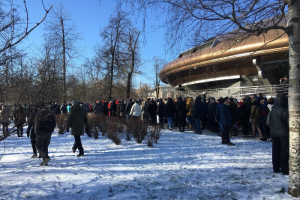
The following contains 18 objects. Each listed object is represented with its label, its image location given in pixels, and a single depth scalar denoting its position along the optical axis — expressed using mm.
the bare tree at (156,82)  42906
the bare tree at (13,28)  3119
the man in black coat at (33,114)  3701
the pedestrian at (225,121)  8234
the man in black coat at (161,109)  12547
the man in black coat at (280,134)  5143
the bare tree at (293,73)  4055
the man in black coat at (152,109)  13355
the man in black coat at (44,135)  6262
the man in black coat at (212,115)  11267
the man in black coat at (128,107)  14953
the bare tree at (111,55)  18472
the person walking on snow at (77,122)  7129
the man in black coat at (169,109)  11891
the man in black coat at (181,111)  11353
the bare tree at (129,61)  20512
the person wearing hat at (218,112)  9655
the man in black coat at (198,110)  10641
